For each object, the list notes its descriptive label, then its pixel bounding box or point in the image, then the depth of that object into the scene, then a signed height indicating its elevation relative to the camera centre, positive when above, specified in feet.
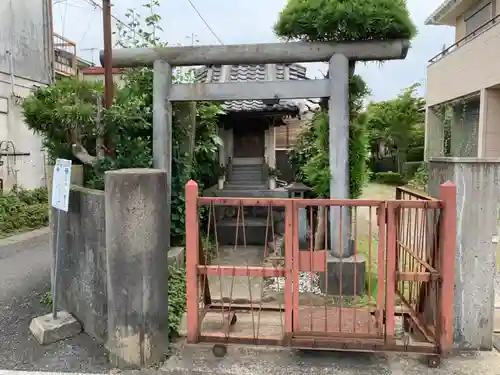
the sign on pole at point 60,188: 13.73 -0.96
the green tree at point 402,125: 74.18 +5.83
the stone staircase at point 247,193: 31.12 -2.65
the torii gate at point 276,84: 18.84 +3.35
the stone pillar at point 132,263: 11.98 -2.92
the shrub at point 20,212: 33.09 -4.29
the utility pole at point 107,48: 18.94 +4.90
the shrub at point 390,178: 69.15 -3.38
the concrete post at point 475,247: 12.81 -2.68
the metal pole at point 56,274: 14.16 -3.89
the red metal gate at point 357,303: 11.94 -4.11
